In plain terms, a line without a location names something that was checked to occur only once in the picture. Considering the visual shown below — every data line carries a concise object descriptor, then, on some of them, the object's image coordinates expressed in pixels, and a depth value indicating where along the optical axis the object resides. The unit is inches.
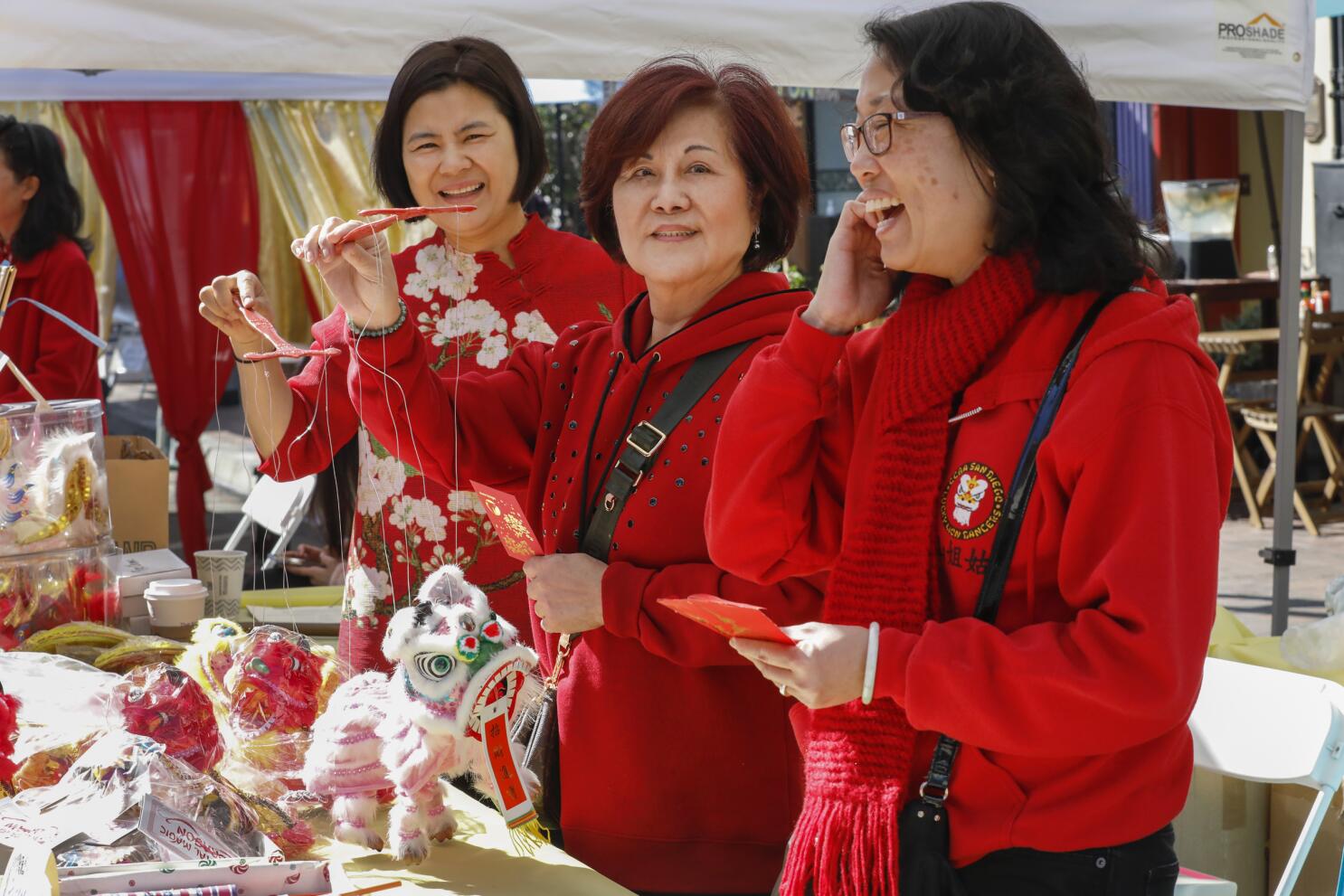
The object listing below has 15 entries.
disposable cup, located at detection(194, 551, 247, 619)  121.6
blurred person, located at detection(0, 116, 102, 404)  156.3
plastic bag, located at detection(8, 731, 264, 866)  59.0
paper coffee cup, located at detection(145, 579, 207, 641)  106.1
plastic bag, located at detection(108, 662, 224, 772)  67.9
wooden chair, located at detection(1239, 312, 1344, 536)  275.9
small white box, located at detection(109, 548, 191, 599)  108.7
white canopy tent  107.7
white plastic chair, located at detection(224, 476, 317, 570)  163.5
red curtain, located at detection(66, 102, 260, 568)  206.4
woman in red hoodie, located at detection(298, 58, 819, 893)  68.0
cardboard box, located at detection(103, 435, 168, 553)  126.1
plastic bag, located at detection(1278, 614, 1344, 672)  104.0
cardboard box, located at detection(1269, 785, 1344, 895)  98.9
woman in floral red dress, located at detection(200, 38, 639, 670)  88.0
